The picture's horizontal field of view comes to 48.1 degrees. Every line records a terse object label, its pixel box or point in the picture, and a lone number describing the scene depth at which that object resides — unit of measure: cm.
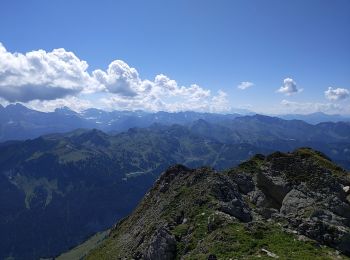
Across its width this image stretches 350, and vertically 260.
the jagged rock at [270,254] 3305
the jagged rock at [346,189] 5697
